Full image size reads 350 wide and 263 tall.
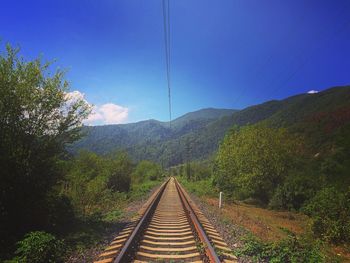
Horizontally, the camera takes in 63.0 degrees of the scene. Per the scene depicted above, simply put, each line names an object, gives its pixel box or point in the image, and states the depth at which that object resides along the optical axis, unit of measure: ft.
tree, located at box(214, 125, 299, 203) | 84.43
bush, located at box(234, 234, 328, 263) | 22.22
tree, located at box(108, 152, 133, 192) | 107.65
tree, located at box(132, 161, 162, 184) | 226.58
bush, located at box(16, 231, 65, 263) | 20.37
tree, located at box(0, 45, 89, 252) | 25.80
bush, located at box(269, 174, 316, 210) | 72.02
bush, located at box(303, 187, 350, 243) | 39.16
